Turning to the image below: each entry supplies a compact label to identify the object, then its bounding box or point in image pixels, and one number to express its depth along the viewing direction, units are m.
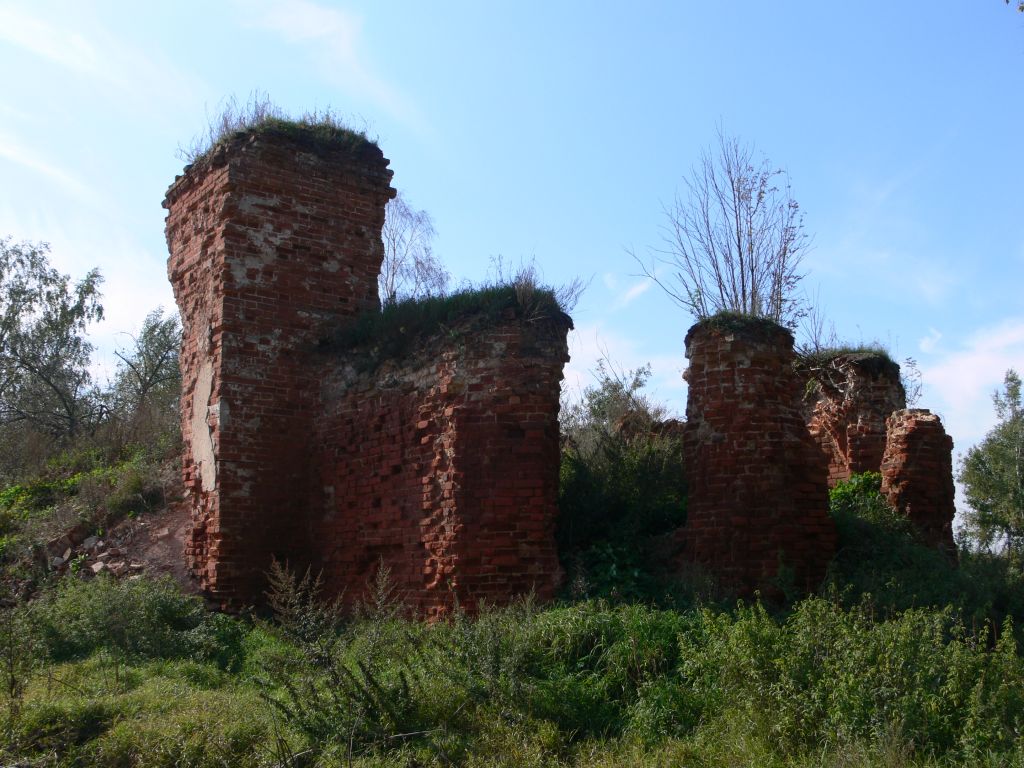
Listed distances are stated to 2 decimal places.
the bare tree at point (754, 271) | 13.36
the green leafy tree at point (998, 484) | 23.39
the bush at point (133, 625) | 8.00
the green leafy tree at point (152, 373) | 19.89
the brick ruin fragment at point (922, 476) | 9.62
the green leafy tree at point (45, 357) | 20.64
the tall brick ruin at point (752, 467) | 7.70
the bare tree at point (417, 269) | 21.26
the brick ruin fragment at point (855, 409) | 11.12
